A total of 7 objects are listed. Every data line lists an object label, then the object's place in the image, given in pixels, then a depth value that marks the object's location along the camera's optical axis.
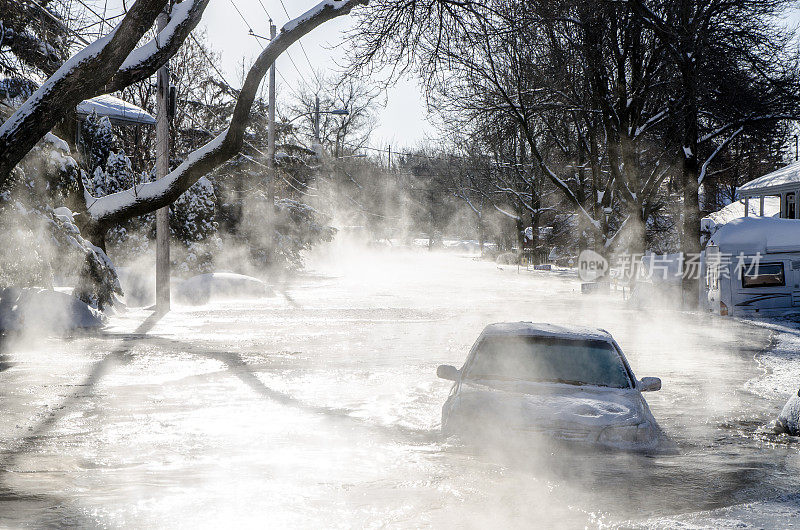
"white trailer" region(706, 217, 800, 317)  24.75
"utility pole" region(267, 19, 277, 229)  32.03
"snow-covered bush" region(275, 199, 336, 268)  41.03
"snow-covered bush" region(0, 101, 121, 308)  17.67
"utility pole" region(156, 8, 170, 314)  21.55
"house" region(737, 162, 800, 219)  39.38
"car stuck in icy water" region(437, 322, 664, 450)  7.32
